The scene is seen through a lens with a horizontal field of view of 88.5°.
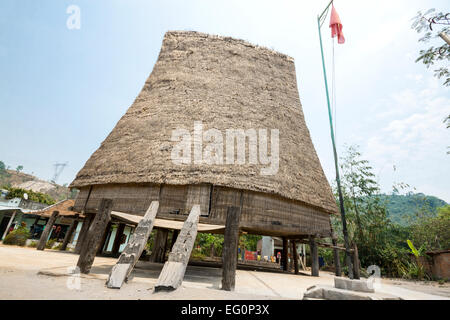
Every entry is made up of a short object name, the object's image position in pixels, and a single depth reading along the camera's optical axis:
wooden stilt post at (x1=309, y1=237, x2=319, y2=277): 8.89
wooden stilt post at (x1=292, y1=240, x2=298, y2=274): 10.79
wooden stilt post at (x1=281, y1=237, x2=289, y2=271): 11.66
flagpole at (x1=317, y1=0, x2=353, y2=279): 5.40
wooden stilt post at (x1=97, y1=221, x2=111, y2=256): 10.48
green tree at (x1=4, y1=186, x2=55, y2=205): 22.61
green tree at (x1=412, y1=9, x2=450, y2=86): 7.55
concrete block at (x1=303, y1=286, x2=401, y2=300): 3.01
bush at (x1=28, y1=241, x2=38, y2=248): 12.62
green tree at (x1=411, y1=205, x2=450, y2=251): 21.28
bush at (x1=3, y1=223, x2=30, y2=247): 12.19
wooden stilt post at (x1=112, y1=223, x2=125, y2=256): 11.56
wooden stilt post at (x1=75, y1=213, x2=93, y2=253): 9.39
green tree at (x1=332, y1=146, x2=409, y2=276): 15.29
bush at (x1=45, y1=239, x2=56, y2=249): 12.38
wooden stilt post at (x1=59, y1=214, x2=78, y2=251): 11.79
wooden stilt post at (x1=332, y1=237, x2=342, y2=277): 9.87
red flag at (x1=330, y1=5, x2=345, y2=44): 7.82
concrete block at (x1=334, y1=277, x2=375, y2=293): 3.52
